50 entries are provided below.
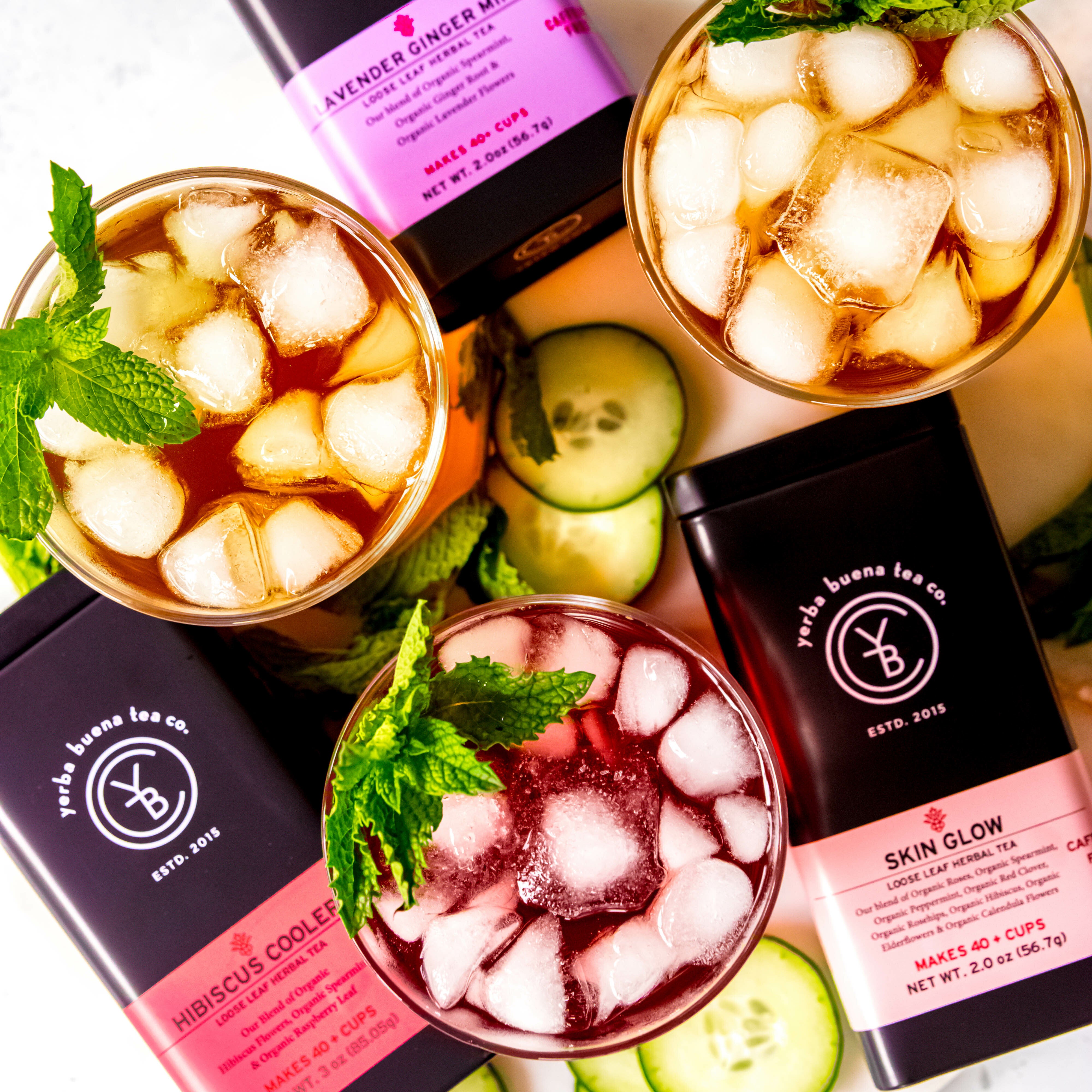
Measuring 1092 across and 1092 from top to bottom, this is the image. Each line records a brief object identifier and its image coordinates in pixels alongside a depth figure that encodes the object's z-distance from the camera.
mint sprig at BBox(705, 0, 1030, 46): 0.44
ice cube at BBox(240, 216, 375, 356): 0.46
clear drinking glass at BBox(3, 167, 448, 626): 0.46
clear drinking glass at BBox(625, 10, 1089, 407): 0.46
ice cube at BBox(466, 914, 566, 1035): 0.46
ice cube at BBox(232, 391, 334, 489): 0.46
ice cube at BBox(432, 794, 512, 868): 0.46
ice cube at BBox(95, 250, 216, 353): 0.46
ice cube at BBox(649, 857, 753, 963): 0.46
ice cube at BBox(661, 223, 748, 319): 0.46
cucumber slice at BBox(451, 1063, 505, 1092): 0.51
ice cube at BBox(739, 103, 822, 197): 0.45
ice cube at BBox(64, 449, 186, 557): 0.46
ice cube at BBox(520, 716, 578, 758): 0.46
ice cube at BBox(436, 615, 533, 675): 0.47
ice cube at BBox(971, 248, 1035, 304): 0.46
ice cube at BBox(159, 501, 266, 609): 0.46
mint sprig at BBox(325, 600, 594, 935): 0.44
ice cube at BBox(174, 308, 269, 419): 0.46
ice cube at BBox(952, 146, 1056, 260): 0.45
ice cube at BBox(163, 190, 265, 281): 0.46
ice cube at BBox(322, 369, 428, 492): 0.46
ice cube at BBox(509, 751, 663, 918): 0.46
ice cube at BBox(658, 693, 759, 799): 0.47
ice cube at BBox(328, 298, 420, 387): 0.47
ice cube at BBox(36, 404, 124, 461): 0.46
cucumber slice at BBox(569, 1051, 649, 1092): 0.52
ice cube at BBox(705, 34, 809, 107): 0.45
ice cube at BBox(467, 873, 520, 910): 0.46
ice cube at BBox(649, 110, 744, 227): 0.46
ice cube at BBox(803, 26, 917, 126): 0.45
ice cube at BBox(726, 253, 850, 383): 0.46
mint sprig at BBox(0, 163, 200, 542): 0.45
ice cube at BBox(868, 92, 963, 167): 0.45
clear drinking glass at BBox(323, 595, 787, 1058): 0.47
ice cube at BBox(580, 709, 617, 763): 0.46
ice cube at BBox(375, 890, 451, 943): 0.46
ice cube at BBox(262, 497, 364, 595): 0.46
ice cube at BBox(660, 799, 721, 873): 0.46
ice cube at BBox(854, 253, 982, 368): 0.46
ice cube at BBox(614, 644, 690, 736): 0.46
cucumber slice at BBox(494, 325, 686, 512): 0.50
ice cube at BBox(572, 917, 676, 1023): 0.46
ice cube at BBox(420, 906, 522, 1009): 0.46
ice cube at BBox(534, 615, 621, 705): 0.47
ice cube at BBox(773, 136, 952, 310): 0.45
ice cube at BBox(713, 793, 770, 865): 0.47
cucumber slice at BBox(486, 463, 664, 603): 0.51
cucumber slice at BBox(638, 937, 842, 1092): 0.51
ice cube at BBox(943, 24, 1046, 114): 0.45
